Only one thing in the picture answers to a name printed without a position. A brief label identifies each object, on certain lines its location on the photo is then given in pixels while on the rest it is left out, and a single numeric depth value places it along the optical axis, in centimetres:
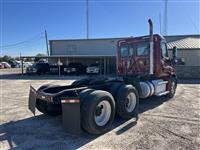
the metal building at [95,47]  1822
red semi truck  358
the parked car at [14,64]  3833
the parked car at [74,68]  1938
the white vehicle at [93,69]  1883
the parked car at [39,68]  2017
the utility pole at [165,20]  2825
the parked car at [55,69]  1987
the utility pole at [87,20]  3002
